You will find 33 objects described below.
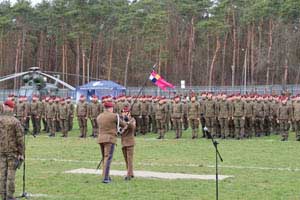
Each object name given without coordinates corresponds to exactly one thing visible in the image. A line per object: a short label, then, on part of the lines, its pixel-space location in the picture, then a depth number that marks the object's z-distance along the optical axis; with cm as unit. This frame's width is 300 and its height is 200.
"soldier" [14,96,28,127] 2680
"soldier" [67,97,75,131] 2679
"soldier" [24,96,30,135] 2742
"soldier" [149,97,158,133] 2663
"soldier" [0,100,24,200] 1100
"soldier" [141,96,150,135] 2659
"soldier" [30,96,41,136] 2755
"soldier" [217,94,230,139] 2438
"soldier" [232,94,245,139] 2427
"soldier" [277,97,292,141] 2348
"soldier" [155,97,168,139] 2506
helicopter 4364
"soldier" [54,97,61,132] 2694
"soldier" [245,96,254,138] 2456
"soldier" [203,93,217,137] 2469
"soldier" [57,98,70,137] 2652
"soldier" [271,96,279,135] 2494
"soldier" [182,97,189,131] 2584
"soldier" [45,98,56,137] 2697
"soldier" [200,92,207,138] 2500
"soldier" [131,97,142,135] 2630
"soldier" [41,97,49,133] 2758
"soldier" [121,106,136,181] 1391
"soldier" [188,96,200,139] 2478
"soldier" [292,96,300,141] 2300
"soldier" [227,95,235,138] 2438
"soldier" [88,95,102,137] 2589
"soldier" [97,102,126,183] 1338
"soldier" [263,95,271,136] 2498
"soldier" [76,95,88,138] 2602
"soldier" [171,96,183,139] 2505
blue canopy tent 4769
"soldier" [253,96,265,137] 2475
